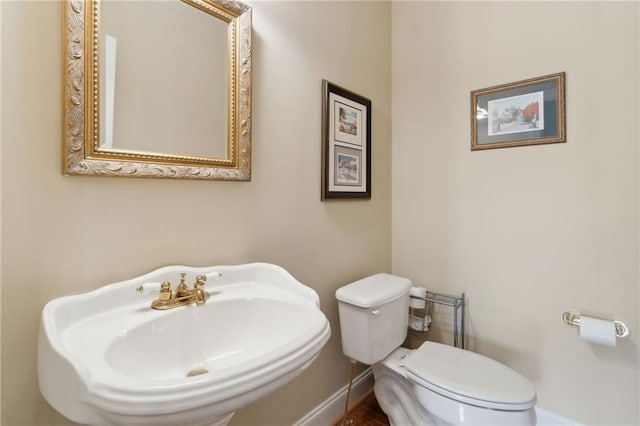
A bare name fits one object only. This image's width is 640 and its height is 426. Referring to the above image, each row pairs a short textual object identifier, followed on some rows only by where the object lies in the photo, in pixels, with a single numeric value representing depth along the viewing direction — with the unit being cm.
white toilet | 103
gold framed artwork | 135
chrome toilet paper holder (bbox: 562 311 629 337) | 120
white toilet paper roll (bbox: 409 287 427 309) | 164
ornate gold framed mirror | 76
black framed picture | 142
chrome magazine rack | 161
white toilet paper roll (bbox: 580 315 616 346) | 118
